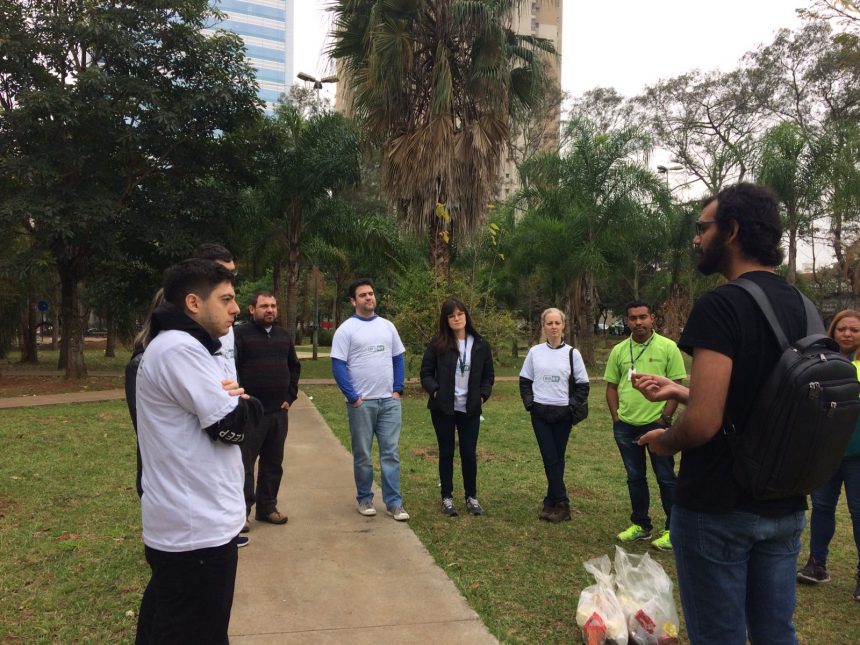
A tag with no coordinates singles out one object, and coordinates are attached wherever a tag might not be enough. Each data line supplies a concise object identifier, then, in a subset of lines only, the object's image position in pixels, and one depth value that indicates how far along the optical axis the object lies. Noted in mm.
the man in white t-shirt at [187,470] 2275
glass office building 87125
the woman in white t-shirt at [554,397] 5430
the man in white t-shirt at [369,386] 5438
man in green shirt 4832
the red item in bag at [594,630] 3256
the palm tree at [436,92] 12953
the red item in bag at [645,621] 3277
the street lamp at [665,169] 28381
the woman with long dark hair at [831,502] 4102
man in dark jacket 5156
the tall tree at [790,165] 17609
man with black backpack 2021
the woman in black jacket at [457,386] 5562
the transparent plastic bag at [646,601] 3273
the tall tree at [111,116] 12812
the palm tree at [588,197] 20859
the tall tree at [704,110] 28250
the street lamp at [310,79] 21747
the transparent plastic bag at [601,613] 3262
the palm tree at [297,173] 17373
